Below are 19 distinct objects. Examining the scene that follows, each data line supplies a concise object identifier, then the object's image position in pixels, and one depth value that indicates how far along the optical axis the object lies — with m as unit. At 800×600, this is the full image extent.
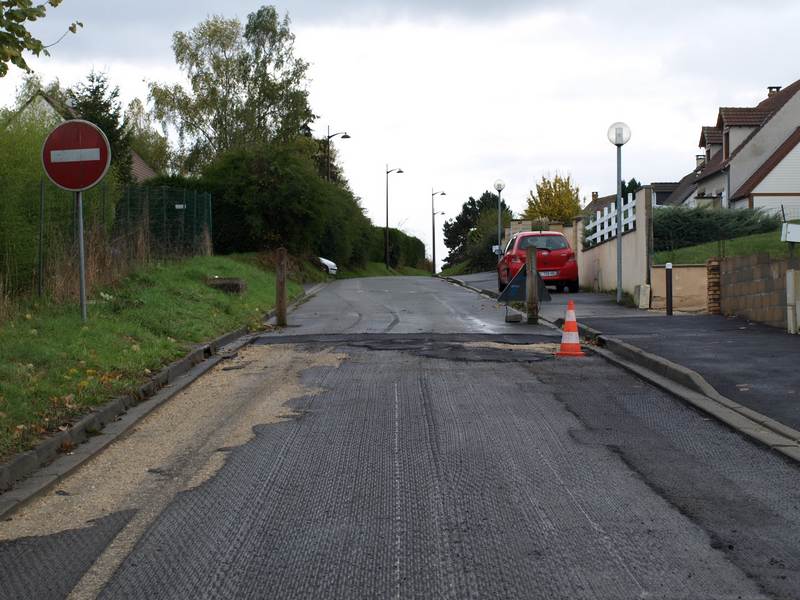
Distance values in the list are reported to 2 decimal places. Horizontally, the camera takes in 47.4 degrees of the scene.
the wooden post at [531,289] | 16.41
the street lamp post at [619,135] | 20.44
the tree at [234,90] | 54.19
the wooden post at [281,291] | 17.02
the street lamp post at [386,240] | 69.38
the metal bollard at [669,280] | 17.52
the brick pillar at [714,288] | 16.88
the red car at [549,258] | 24.45
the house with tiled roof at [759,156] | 41.62
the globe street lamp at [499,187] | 36.75
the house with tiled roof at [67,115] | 19.15
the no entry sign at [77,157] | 10.87
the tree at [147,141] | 61.59
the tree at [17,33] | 8.17
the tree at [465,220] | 117.82
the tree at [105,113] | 41.85
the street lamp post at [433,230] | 80.62
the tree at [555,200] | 66.06
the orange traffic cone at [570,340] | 12.09
